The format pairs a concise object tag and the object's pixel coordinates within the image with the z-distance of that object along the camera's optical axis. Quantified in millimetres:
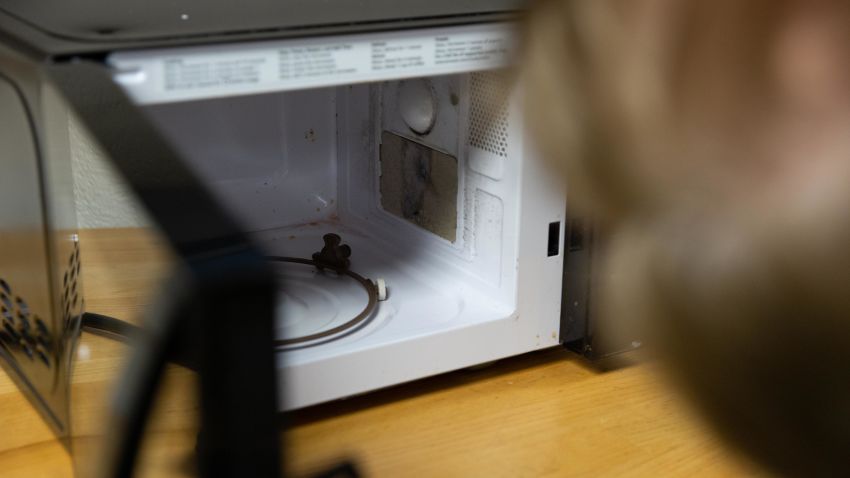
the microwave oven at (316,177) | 652
